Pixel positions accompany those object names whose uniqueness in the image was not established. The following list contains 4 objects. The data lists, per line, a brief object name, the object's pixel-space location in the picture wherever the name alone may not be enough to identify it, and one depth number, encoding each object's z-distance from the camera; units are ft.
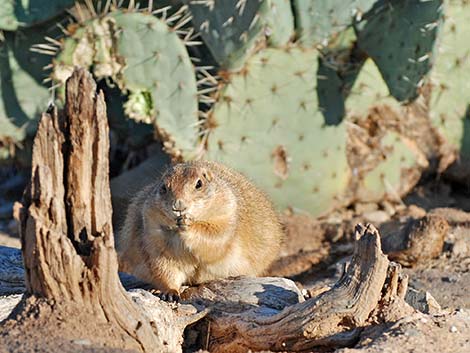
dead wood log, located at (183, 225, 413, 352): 27.20
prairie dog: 32.22
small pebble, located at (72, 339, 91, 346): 24.16
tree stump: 24.00
